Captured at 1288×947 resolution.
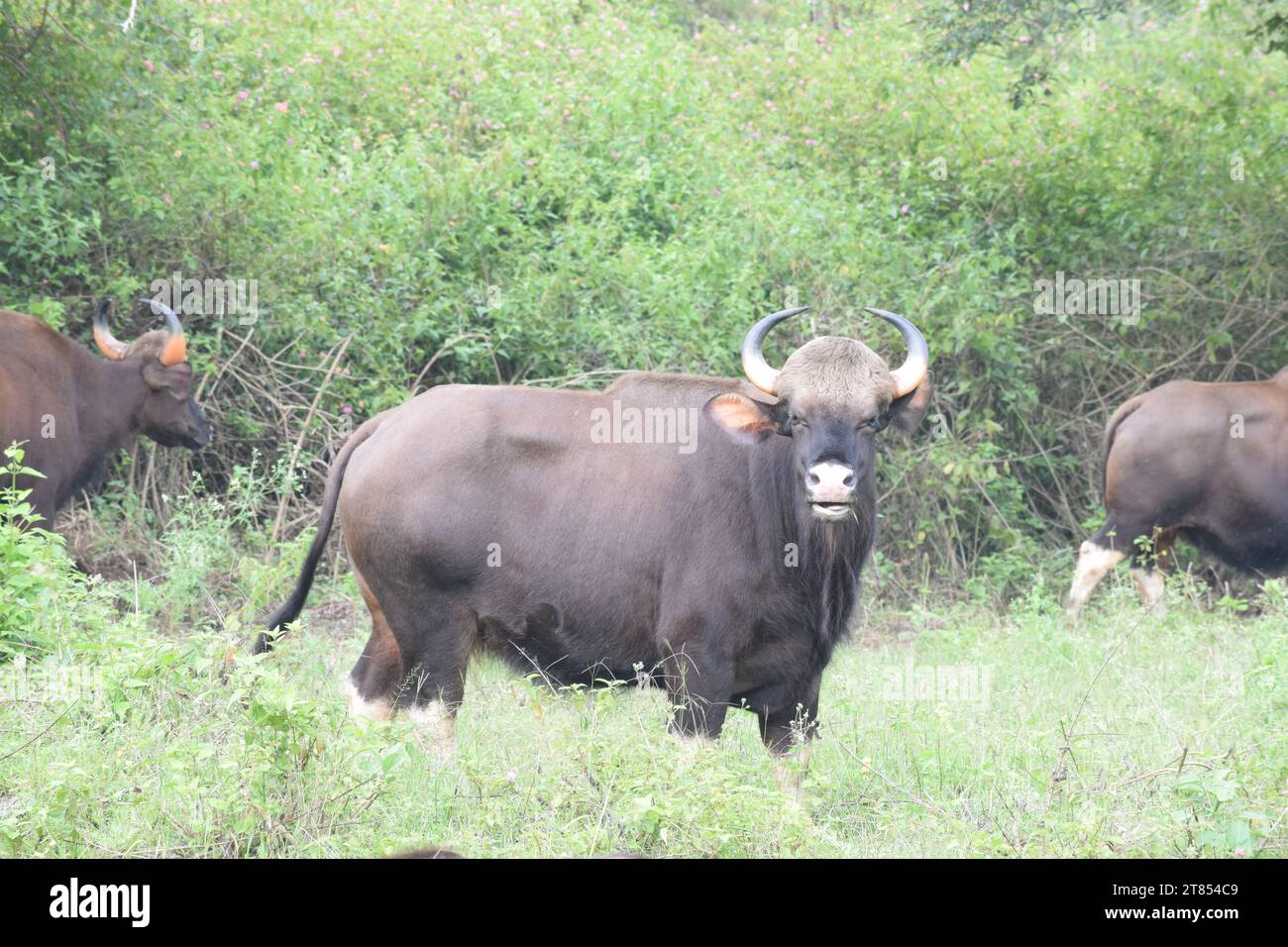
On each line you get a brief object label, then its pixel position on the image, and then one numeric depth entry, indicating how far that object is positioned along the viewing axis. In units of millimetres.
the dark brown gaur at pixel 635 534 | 5410
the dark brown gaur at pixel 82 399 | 8188
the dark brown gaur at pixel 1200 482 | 9359
